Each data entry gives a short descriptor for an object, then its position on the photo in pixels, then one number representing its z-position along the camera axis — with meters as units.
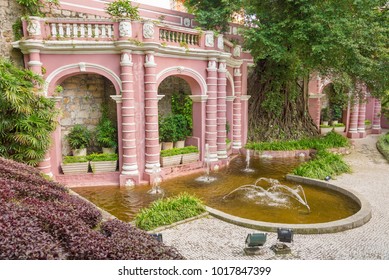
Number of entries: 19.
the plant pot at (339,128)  24.11
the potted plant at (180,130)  14.35
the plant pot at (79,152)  12.38
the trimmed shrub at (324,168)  12.37
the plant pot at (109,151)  12.67
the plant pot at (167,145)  13.96
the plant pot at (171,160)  12.91
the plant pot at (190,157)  13.71
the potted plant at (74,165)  11.78
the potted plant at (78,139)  12.48
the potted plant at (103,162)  12.05
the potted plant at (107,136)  12.66
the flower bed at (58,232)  3.54
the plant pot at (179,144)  14.35
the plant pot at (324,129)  23.78
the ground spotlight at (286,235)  6.48
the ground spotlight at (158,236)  6.00
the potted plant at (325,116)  24.70
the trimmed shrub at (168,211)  7.91
